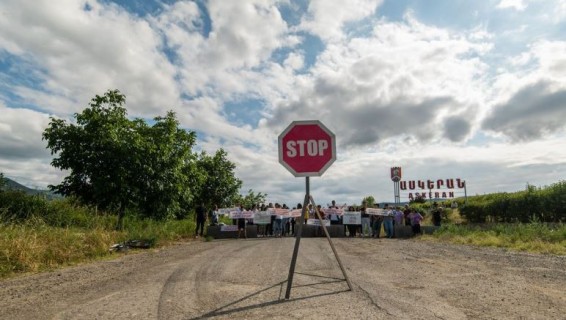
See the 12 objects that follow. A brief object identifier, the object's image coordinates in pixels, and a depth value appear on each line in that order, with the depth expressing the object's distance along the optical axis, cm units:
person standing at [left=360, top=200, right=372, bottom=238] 2186
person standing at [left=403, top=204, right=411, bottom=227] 2130
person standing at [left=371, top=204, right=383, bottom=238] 2126
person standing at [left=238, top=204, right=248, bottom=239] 2105
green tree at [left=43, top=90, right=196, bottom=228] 1537
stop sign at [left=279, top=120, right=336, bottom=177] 558
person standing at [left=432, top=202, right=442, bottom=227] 2188
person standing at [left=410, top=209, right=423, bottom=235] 2023
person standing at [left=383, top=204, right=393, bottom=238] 2042
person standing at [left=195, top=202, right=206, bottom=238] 2022
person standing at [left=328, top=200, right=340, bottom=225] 2312
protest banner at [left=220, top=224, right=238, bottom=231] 2120
